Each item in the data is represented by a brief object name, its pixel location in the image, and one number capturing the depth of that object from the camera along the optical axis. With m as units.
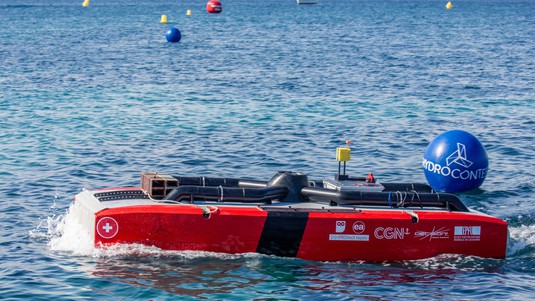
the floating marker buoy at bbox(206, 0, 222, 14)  114.44
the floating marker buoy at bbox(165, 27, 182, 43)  64.81
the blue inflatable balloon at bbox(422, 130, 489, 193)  17.47
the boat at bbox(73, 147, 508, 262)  13.81
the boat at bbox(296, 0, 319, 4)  164.62
